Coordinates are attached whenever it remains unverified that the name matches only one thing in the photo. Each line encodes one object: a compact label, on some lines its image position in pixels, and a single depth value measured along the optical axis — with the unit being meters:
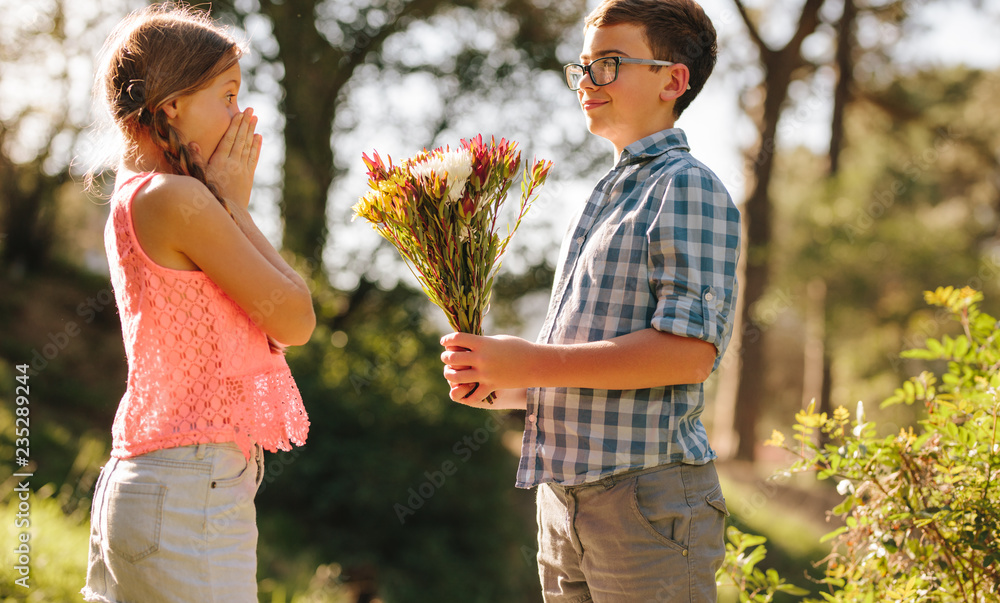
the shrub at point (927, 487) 2.05
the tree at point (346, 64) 8.55
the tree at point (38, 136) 9.14
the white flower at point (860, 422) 2.20
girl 1.56
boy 1.59
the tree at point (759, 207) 12.10
